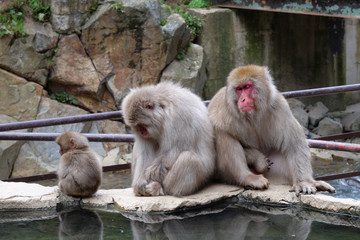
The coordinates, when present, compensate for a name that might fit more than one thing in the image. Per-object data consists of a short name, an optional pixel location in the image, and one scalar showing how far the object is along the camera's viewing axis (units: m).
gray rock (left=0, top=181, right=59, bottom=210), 4.38
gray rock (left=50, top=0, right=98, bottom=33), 11.29
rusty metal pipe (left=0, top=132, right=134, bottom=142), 5.02
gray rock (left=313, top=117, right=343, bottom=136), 12.71
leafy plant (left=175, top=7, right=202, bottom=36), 12.58
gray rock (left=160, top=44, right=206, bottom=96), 11.89
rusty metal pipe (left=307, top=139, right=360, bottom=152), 4.20
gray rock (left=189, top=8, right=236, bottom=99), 12.80
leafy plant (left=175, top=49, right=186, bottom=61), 12.18
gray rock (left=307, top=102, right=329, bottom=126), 13.17
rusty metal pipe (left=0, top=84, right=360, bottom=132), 5.16
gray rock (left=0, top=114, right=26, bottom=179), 10.86
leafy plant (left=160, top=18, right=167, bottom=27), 11.75
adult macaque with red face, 4.29
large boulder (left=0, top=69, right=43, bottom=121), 11.14
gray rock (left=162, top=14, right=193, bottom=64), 11.75
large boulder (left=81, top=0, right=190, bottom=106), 11.45
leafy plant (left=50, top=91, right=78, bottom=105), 11.77
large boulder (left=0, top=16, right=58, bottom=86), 11.07
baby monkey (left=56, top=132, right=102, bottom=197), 4.42
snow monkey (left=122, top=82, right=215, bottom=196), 4.30
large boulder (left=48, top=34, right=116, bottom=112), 11.45
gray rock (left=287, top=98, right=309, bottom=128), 12.96
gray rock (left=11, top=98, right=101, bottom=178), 11.07
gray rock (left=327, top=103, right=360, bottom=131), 12.98
